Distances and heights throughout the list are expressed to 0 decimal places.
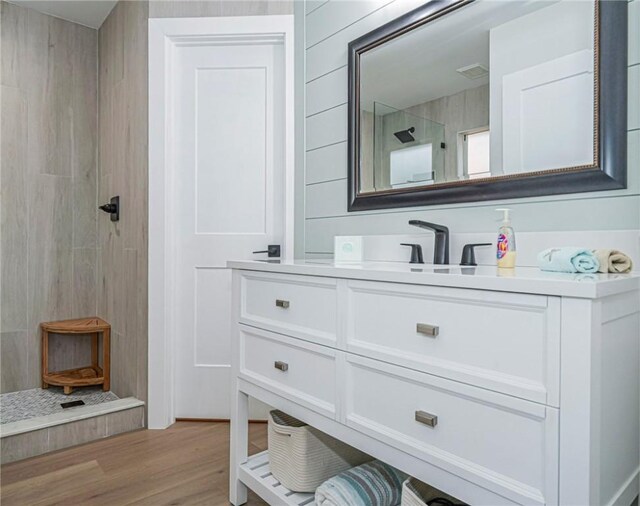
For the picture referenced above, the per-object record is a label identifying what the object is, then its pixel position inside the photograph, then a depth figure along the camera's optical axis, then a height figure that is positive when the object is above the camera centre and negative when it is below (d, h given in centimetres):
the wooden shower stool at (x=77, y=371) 264 -71
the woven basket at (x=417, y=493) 112 -65
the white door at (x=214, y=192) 242 +31
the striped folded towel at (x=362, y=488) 132 -74
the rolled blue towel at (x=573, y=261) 98 -3
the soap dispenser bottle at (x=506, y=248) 119 +0
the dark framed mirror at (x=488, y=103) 118 +47
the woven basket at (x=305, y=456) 146 -72
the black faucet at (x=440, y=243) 147 +1
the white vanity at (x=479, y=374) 78 -27
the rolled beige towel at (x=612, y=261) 101 -3
